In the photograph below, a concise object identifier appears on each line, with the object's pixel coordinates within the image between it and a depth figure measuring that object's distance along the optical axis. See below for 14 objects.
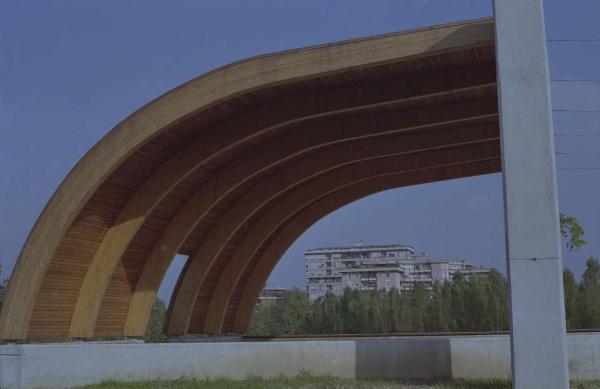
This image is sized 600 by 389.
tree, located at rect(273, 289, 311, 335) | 38.72
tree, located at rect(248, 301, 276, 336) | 40.46
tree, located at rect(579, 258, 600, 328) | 28.11
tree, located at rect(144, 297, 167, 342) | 36.96
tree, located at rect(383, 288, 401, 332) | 34.91
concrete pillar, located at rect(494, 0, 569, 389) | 10.48
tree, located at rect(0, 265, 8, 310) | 30.64
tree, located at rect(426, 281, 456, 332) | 33.44
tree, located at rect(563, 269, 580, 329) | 27.97
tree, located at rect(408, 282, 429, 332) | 34.38
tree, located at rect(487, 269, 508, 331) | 32.09
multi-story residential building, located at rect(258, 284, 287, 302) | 92.30
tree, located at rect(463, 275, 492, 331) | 32.53
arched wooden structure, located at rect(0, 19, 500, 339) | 14.05
